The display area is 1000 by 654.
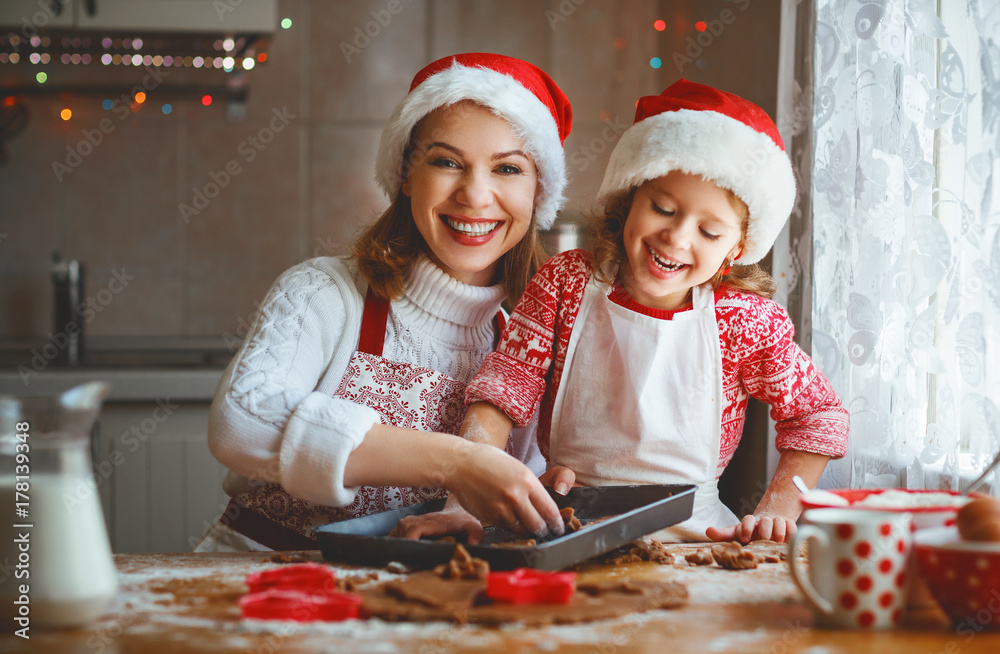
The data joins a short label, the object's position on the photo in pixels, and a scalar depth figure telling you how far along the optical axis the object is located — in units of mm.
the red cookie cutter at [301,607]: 738
